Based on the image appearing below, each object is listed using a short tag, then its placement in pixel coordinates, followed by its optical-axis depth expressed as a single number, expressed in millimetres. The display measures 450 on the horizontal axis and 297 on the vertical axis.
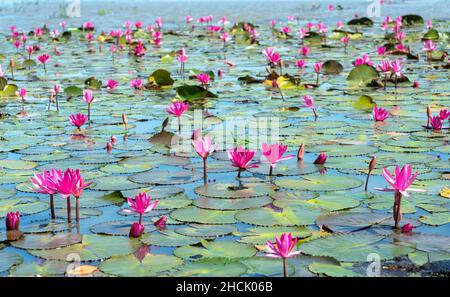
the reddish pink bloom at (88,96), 9805
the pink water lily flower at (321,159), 7184
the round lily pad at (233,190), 6203
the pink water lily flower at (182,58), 15187
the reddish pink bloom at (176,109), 8703
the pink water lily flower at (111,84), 12518
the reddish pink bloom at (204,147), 6340
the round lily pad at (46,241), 5055
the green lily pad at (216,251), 4844
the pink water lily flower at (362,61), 13653
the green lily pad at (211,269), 4531
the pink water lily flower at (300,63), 14469
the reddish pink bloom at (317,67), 12522
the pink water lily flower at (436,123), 8547
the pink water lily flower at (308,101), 9355
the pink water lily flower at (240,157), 6465
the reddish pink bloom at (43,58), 15370
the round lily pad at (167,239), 5098
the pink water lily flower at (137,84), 13211
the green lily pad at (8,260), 4715
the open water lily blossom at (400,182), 5168
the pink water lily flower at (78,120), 8852
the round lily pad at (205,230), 5289
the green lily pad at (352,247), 4785
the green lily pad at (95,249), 4875
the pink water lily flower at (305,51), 18497
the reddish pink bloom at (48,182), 5355
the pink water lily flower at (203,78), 11672
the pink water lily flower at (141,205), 5301
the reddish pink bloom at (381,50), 16952
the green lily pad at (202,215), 5586
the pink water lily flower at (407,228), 5187
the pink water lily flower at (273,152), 6383
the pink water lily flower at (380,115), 8977
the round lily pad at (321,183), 6395
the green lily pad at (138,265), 4590
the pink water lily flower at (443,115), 8414
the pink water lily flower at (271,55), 12977
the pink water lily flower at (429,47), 15992
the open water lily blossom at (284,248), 4178
